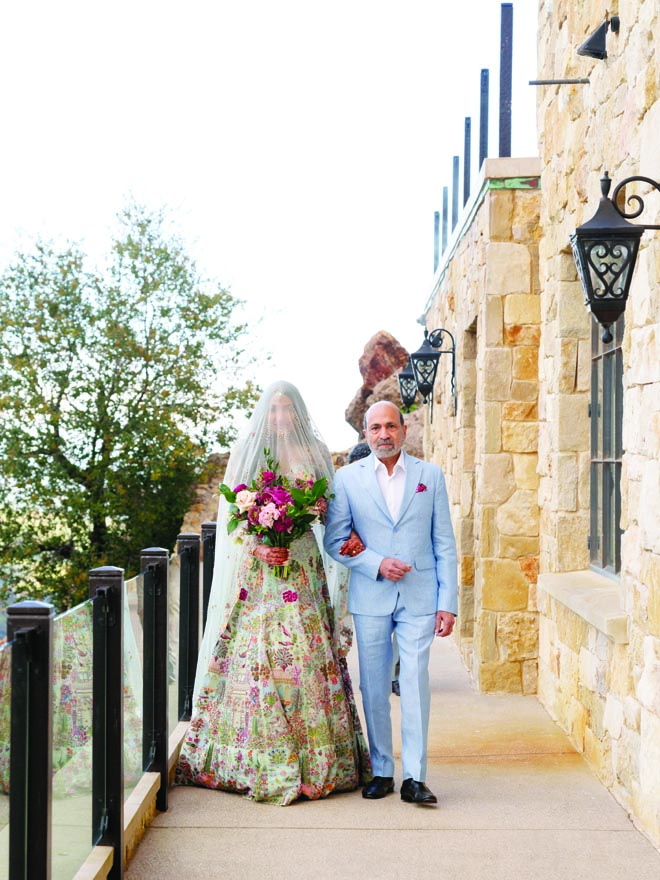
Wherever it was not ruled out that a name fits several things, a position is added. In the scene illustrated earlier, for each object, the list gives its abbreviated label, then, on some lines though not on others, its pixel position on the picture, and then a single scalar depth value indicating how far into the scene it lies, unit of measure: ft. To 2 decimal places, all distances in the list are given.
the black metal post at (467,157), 35.69
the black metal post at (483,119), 31.60
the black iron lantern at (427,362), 33.78
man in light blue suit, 16.16
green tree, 55.26
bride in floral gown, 16.25
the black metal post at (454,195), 39.21
